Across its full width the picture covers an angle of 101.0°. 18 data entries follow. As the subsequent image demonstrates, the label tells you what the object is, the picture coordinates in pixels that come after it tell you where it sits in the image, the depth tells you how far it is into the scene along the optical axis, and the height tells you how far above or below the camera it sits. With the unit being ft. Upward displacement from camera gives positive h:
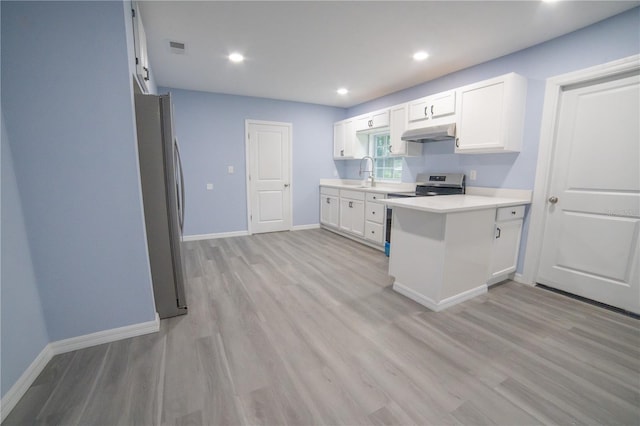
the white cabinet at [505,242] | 8.47 -2.37
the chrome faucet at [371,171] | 15.48 +0.04
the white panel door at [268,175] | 15.67 -0.18
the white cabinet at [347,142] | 16.12 +1.83
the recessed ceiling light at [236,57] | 9.62 +4.26
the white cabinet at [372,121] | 13.54 +2.76
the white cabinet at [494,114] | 8.60 +1.95
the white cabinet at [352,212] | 13.92 -2.19
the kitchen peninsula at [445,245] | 7.16 -2.14
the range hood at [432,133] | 10.08 +1.52
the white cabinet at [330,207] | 15.93 -2.18
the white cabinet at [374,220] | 12.56 -2.34
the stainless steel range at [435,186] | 10.87 -0.63
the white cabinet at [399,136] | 12.25 +1.68
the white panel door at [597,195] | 7.16 -0.72
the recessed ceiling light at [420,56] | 9.36 +4.16
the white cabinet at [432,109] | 10.21 +2.57
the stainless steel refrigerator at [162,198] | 6.31 -0.62
